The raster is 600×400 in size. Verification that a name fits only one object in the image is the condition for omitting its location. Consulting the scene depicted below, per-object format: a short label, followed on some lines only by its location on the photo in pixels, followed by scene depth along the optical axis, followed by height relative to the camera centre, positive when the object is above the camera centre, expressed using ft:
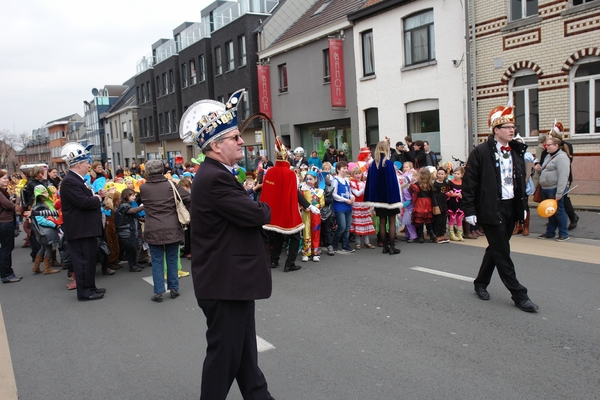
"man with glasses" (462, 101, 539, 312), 17.60 -1.57
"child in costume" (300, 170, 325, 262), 27.73 -3.96
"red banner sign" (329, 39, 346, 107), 67.87 +11.33
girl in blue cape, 27.94 -2.44
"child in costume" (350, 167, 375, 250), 29.99 -3.77
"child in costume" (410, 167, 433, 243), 30.55 -3.25
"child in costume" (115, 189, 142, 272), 26.84 -3.19
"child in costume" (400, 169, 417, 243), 31.35 -3.89
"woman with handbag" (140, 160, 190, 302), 21.01 -2.67
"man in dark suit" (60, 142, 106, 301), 21.08 -2.25
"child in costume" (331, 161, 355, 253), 29.01 -3.02
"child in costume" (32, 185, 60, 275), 26.66 -2.97
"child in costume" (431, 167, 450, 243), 30.45 -3.74
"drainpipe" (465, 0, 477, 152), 51.17 +5.98
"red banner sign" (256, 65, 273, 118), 86.53 +12.20
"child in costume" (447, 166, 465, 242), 31.07 -4.05
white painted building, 53.16 +9.03
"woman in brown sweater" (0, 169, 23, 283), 26.02 -3.24
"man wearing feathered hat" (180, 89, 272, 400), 9.80 -1.82
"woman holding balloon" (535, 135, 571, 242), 29.43 -2.32
